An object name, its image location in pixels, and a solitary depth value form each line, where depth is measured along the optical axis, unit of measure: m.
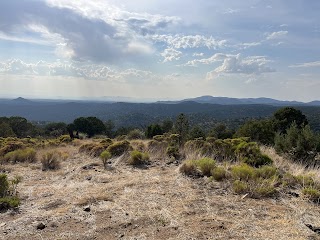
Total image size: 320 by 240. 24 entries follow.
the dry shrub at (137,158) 7.38
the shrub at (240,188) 4.82
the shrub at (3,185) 4.80
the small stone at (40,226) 3.56
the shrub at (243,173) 5.32
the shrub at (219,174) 5.58
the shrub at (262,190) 4.70
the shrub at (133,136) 16.24
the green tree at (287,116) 23.02
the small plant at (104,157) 7.23
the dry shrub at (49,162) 7.40
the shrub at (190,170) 6.08
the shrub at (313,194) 4.55
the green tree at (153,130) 25.11
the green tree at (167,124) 37.78
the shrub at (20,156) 8.28
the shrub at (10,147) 9.08
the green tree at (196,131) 30.09
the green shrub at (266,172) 5.50
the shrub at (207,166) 5.97
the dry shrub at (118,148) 8.50
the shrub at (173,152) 8.05
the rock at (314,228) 3.42
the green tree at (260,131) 18.73
